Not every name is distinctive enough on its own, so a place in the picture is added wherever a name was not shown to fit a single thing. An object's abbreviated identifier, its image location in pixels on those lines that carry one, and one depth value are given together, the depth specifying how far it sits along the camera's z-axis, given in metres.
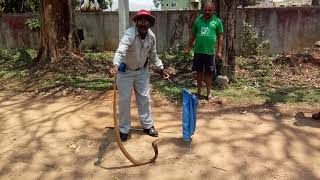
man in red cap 3.18
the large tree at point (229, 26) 5.15
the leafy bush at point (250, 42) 7.22
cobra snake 3.06
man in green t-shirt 4.42
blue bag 3.26
